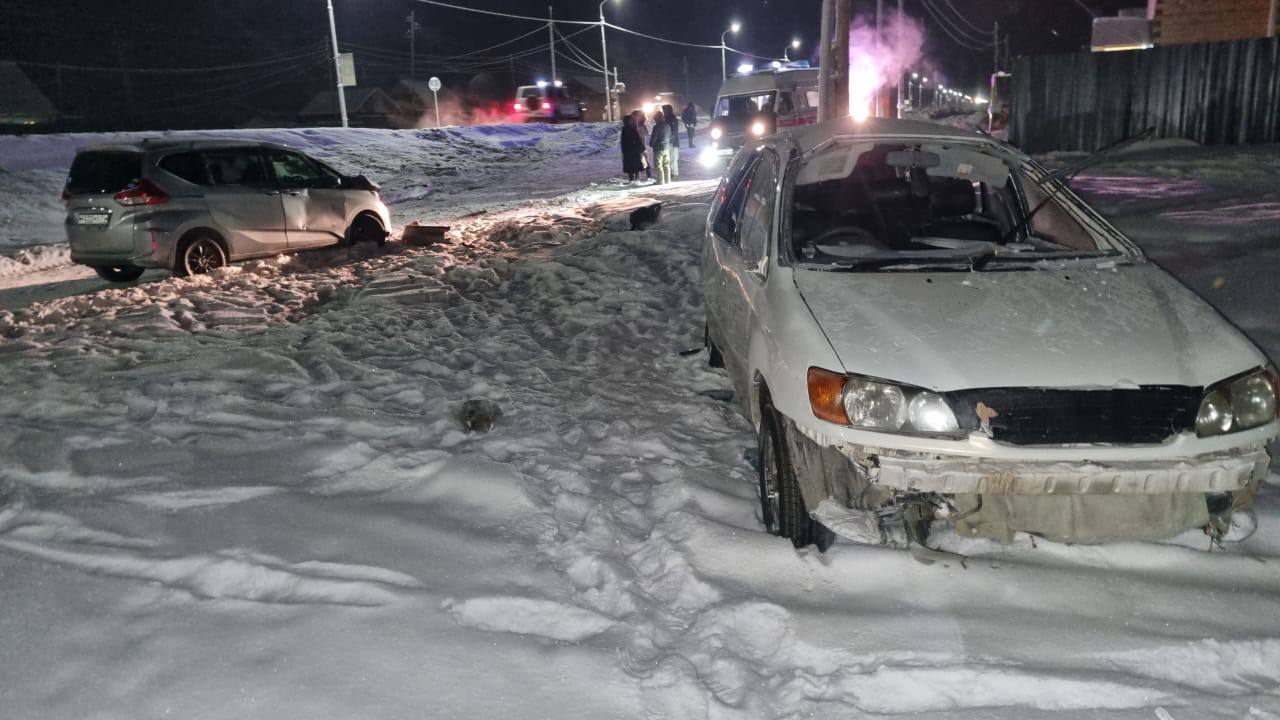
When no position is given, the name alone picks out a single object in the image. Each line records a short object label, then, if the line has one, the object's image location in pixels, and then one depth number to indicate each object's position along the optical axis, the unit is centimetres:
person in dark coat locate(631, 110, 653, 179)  1992
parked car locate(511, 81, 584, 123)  3891
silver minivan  1030
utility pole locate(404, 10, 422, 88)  7331
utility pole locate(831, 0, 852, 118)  1402
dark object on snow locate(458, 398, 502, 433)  520
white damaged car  312
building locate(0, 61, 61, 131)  4909
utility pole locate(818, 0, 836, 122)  1427
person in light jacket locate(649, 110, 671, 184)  1970
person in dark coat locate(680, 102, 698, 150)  3080
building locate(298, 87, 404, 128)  5934
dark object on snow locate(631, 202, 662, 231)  1202
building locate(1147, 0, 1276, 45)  2072
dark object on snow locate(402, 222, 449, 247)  1316
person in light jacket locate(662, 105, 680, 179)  2005
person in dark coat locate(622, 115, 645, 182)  1991
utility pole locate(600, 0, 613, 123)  4610
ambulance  2408
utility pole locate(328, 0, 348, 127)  3603
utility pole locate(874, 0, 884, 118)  2195
